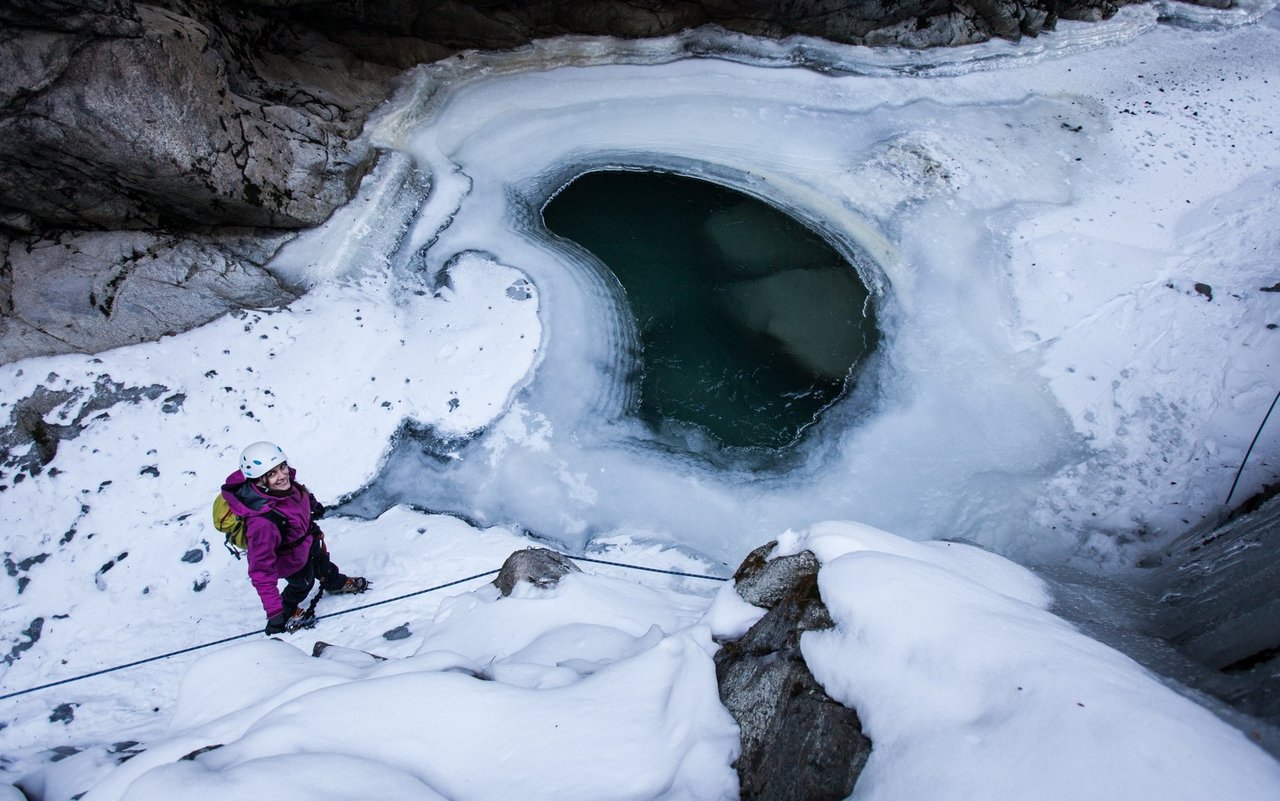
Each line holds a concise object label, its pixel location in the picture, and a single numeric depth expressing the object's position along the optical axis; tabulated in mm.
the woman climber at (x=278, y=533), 3619
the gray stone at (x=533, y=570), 3885
